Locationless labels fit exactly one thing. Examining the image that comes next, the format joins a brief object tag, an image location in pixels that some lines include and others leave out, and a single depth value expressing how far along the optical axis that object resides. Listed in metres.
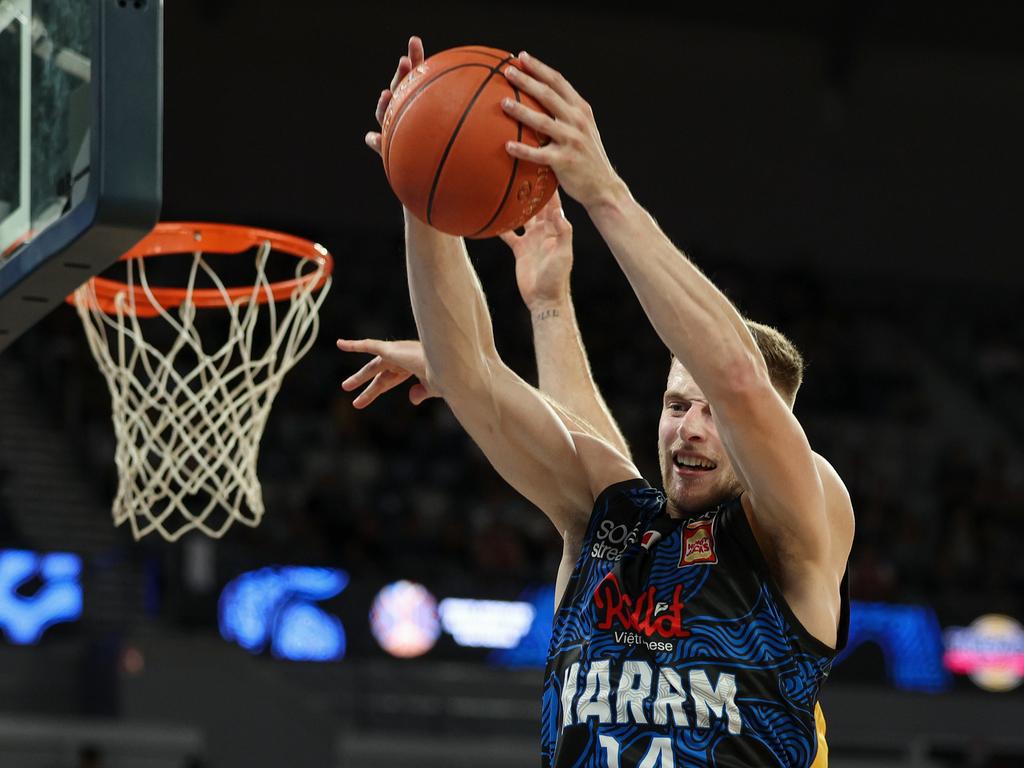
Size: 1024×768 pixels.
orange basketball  6.14
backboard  6.14
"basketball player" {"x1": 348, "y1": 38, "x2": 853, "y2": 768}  5.97
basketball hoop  10.00
